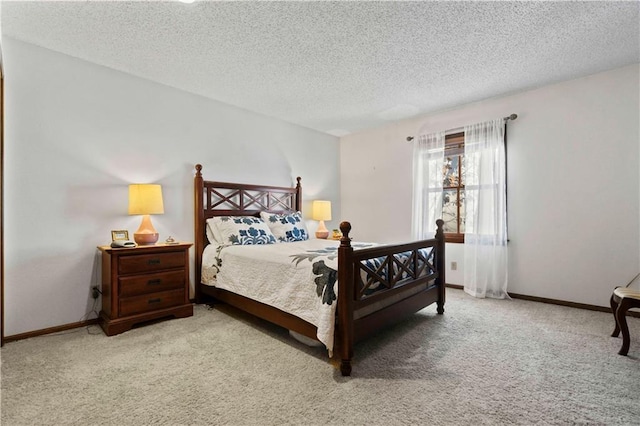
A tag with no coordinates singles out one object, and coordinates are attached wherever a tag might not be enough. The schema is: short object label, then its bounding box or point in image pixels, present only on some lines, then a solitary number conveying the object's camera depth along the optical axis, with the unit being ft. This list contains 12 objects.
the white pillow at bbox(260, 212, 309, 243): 12.55
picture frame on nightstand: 9.30
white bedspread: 6.61
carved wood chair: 6.93
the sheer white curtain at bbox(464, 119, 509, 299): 11.93
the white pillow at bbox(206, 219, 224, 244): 11.34
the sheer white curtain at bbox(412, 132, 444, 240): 13.92
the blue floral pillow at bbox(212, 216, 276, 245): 11.03
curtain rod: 11.75
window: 13.46
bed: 6.40
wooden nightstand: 8.41
